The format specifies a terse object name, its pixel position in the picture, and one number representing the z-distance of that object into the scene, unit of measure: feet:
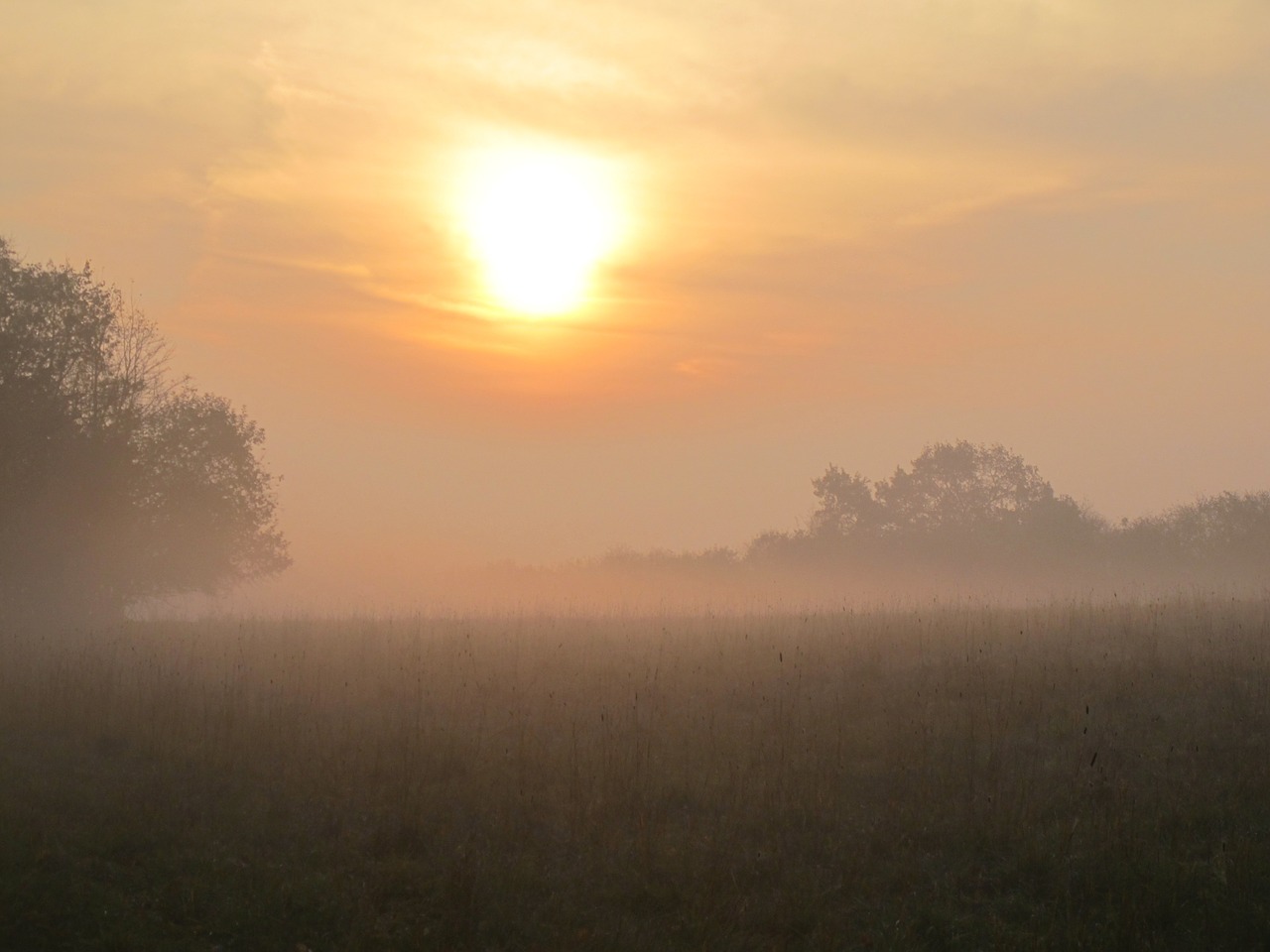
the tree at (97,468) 85.66
